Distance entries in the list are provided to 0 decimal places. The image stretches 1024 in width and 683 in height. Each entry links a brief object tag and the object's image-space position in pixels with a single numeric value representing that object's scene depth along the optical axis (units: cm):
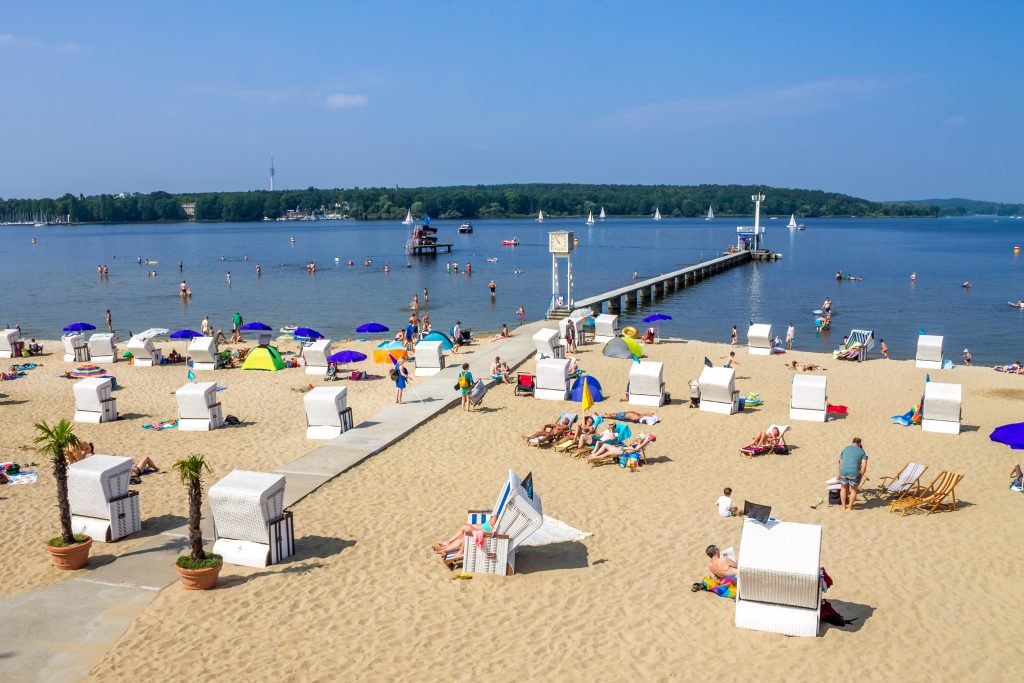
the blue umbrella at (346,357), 2291
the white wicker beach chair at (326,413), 1568
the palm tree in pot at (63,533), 945
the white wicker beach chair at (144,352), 2481
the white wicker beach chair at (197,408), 1664
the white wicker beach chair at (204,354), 2402
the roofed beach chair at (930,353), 2425
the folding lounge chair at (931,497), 1167
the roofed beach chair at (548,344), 2353
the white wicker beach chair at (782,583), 796
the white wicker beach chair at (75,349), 2634
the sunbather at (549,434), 1520
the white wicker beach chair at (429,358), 2245
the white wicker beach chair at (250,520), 959
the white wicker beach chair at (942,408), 1617
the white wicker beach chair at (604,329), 2795
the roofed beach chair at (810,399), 1719
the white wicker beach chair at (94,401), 1758
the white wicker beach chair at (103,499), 1041
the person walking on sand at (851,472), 1180
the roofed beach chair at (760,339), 2636
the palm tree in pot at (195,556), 880
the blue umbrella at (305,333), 2863
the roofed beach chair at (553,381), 1922
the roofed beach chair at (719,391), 1775
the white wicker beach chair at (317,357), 2306
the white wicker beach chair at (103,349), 2569
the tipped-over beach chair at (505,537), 946
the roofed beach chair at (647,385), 1845
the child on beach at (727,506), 1132
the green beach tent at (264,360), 2377
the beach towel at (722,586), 891
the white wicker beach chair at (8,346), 2742
